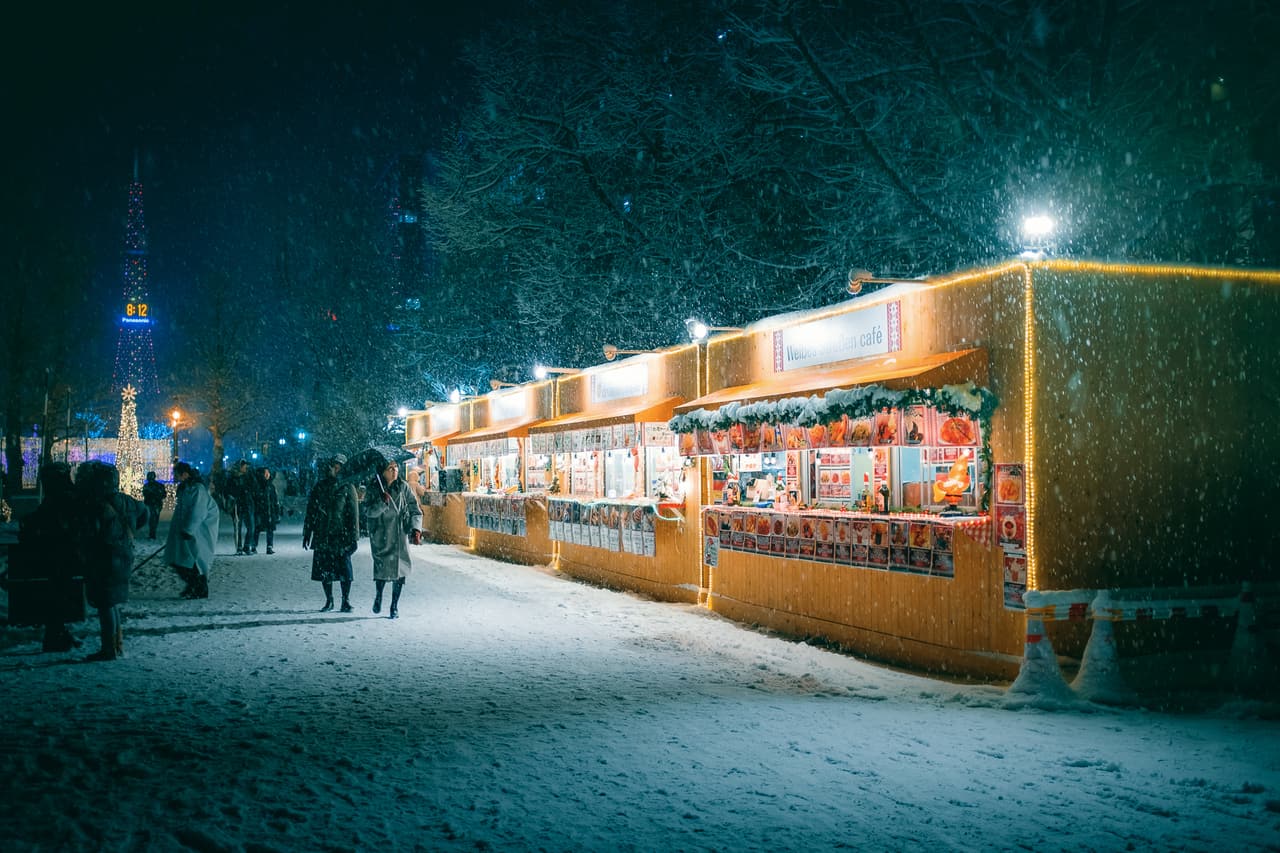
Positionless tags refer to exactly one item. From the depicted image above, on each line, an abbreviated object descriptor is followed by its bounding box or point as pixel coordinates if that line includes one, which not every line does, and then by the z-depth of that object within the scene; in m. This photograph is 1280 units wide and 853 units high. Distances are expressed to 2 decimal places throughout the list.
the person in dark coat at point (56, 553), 9.39
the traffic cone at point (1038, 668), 7.30
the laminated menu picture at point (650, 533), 14.27
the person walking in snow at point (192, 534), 12.95
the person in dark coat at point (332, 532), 12.55
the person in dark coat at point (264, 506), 21.17
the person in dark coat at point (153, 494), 27.12
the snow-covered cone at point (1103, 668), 7.25
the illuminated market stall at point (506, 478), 19.61
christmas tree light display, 33.88
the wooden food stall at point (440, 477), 25.28
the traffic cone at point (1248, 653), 7.45
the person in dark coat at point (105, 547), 8.91
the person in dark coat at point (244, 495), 20.80
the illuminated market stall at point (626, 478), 14.00
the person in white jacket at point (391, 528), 12.13
